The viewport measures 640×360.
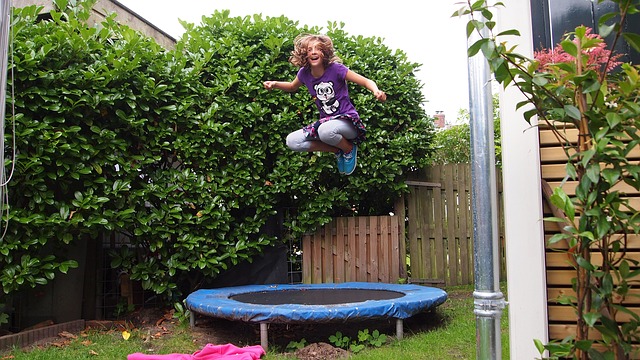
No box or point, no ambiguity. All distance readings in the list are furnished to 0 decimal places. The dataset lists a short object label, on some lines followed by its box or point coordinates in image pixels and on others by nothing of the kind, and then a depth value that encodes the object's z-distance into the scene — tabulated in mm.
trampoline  2773
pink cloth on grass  2641
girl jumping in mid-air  2811
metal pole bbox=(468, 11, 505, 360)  1545
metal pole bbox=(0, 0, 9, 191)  2131
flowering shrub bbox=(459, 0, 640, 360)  1331
